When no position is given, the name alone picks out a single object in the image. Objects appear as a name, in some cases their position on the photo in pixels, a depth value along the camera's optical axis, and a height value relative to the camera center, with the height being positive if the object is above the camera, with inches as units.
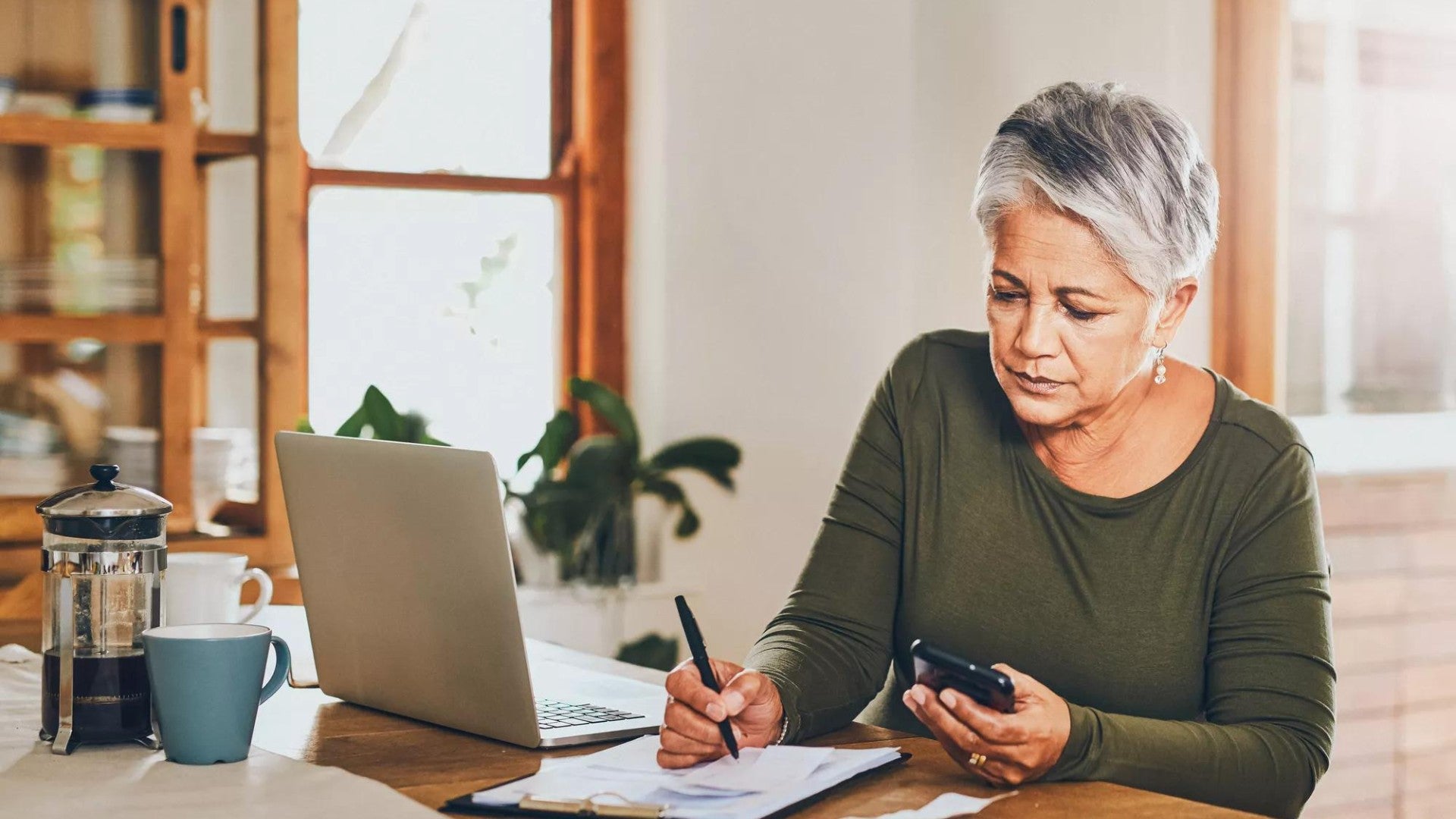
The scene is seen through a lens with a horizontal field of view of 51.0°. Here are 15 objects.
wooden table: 48.1 -13.2
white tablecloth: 45.3 -12.6
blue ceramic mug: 49.5 -10.1
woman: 60.3 -6.2
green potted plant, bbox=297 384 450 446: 119.3 -3.1
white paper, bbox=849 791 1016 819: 46.2 -13.1
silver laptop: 53.7 -8.2
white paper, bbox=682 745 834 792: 48.7 -12.8
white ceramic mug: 62.7 -8.5
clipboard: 45.1 -12.7
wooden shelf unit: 113.6 +14.5
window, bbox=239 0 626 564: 131.9 +15.6
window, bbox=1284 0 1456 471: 115.6 +11.7
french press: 52.1 -8.0
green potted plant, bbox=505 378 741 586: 127.7 -8.9
